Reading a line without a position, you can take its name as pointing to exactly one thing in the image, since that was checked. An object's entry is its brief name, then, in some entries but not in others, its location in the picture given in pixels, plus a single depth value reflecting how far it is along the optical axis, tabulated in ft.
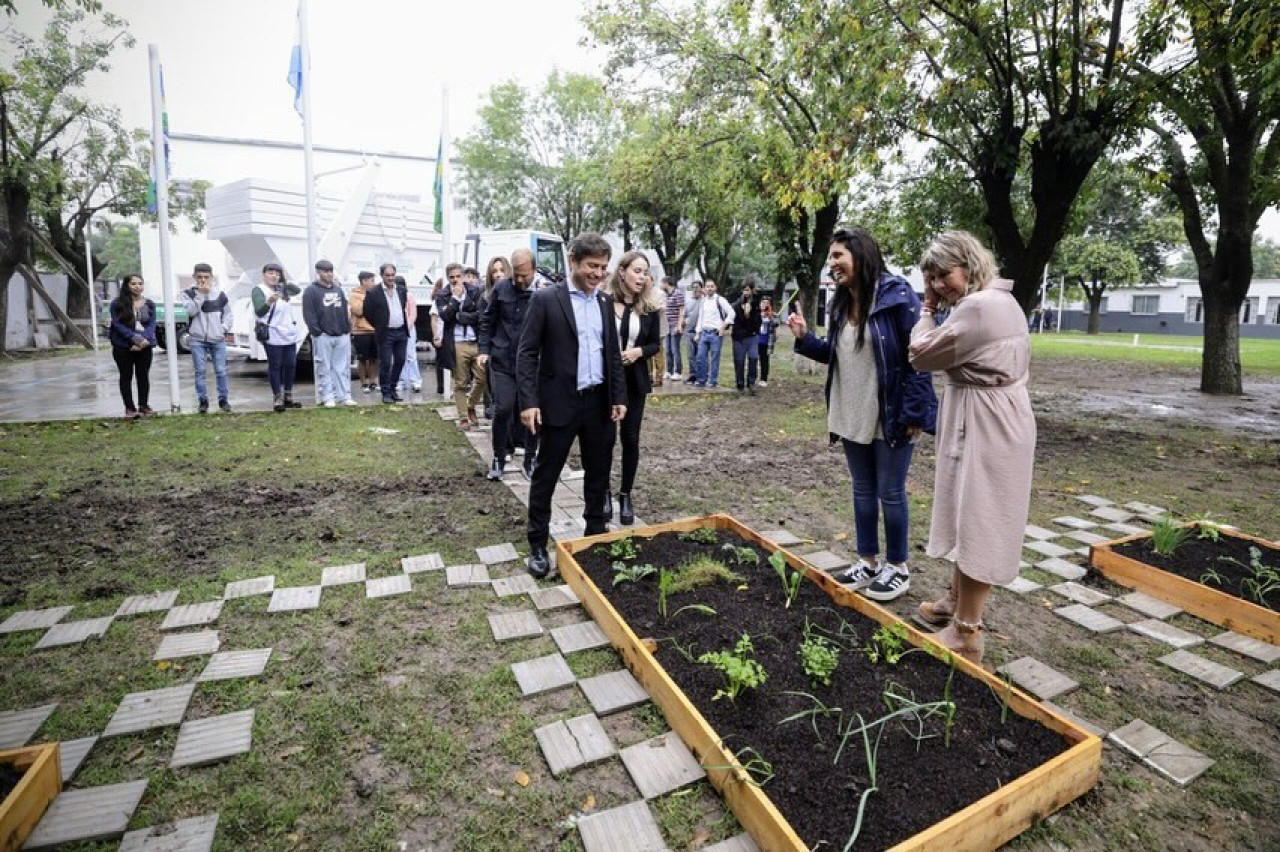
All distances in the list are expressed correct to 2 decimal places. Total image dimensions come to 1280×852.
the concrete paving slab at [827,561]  14.03
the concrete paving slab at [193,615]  11.41
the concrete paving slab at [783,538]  15.53
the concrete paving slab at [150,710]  8.69
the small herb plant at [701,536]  13.99
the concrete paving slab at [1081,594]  12.69
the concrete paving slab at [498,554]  14.33
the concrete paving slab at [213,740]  8.13
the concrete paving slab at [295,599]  12.05
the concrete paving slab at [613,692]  9.16
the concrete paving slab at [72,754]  7.82
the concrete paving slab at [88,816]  6.88
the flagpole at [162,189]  30.40
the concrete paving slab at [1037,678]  9.75
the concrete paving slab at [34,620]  11.23
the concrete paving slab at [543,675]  9.62
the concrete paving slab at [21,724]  8.34
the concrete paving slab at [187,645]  10.44
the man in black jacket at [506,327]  19.39
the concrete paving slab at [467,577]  13.15
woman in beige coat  9.28
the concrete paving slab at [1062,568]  13.90
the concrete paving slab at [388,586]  12.71
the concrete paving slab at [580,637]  10.68
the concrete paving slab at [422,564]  13.81
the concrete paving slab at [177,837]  6.81
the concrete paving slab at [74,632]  10.80
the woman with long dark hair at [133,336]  27.53
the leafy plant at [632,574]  12.05
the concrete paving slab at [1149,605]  12.12
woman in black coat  16.25
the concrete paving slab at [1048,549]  15.03
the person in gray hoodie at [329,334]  31.24
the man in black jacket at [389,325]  33.76
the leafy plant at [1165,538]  13.50
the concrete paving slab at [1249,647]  10.59
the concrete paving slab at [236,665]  9.91
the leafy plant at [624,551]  13.10
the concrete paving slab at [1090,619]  11.64
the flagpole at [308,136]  36.99
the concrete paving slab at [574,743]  8.10
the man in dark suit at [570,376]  13.20
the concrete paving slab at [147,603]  11.82
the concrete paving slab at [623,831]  6.90
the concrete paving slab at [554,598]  12.16
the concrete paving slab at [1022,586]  13.19
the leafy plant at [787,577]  11.21
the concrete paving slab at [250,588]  12.56
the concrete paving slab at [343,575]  13.16
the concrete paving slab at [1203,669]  9.96
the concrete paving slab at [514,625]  11.10
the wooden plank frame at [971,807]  6.52
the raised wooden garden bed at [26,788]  6.57
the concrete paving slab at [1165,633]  11.13
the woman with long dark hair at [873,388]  11.63
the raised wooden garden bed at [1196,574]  11.30
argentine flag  37.45
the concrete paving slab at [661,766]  7.72
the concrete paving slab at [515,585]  12.80
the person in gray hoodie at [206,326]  29.12
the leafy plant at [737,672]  8.50
